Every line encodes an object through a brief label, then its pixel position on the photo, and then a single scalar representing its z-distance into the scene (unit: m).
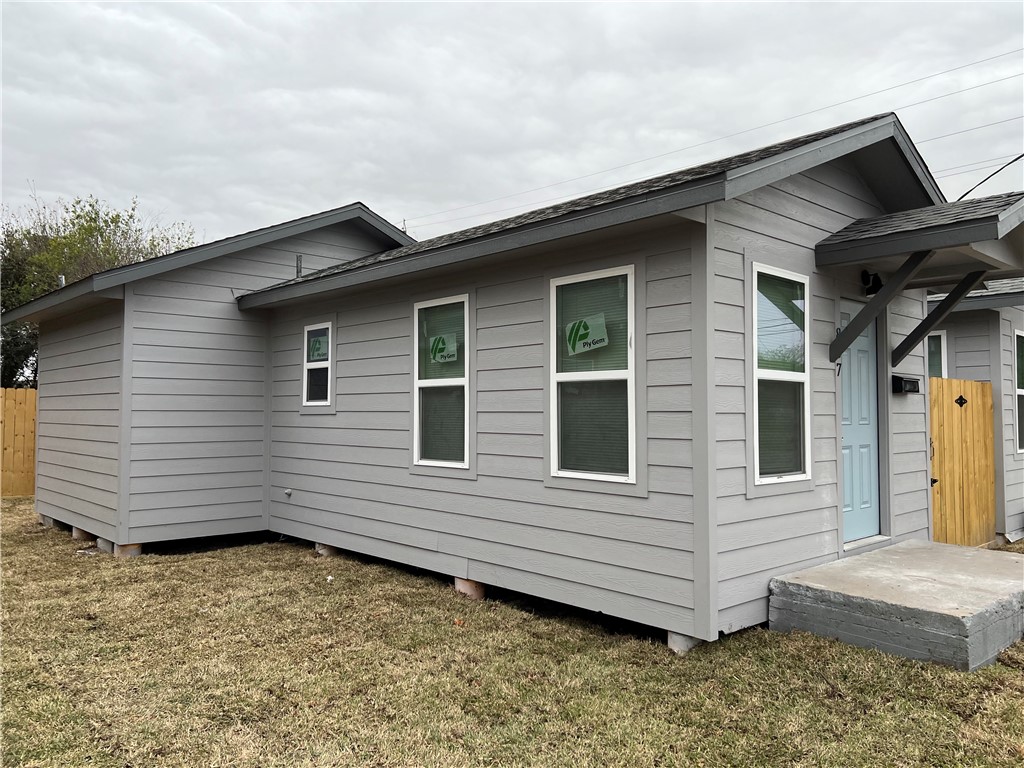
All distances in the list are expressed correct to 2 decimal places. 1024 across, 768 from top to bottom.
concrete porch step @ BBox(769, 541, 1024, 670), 3.38
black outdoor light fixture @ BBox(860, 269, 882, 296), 5.09
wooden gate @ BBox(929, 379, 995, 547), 6.14
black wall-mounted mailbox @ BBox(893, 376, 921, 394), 5.38
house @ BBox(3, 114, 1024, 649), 3.91
